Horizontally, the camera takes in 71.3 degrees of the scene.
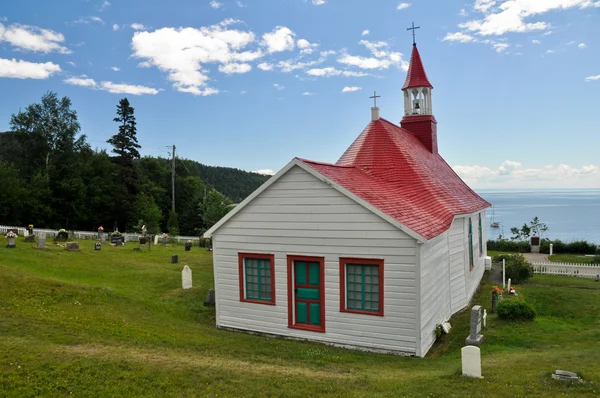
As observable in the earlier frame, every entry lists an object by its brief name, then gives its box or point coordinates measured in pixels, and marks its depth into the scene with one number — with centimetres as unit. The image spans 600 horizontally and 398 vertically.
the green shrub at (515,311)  1352
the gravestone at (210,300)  1532
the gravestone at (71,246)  2383
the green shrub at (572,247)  3341
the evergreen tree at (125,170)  4569
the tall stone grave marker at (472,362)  797
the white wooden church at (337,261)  1088
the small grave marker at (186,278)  1780
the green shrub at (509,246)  3559
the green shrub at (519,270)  2112
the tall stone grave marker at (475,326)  1138
